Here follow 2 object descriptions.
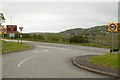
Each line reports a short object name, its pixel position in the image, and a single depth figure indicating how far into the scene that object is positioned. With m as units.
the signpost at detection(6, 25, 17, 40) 22.43
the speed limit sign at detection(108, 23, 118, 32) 10.00
